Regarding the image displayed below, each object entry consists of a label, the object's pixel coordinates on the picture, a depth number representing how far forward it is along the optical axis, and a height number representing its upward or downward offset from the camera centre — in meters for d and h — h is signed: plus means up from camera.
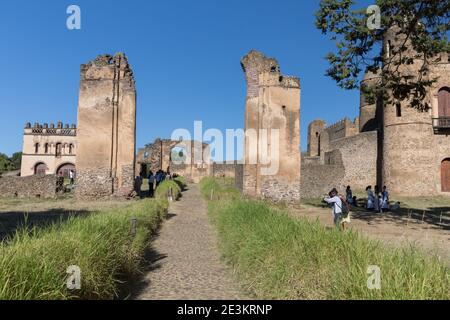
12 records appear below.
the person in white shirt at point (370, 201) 18.05 -1.27
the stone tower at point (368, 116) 36.23 +5.90
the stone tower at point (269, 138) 17.64 +1.72
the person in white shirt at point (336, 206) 9.69 -0.83
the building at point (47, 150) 52.28 +2.97
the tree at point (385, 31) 11.59 +4.69
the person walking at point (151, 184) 22.76 -0.74
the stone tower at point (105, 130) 18.45 +2.07
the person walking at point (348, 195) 19.64 -1.07
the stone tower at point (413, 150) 26.11 +1.81
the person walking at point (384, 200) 17.53 -1.17
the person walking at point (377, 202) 17.37 -1.25
